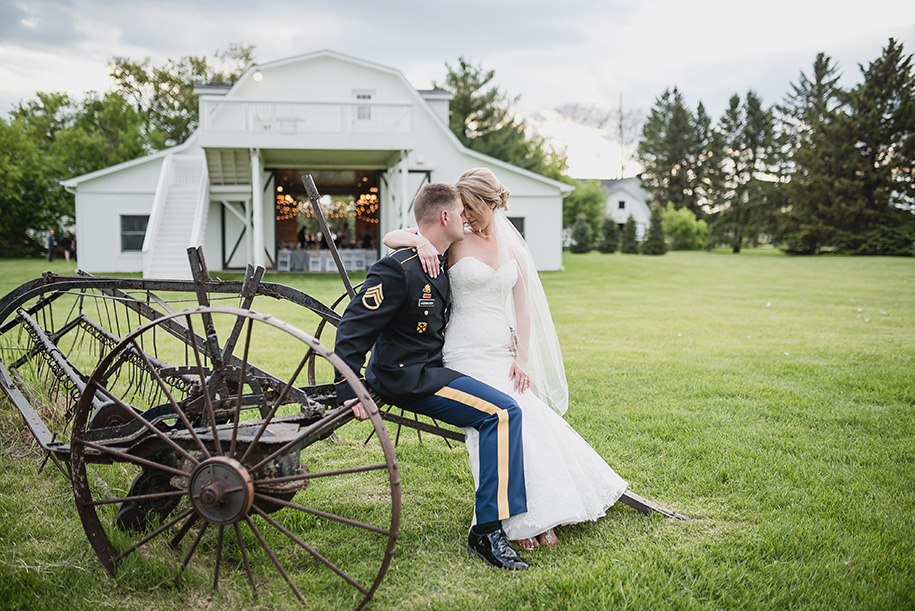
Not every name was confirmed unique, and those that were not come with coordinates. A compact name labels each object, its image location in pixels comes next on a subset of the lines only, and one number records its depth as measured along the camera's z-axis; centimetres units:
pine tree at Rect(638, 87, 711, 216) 5988
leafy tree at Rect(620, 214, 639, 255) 4509
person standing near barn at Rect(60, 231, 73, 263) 2879
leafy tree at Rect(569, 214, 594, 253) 4412
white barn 1859
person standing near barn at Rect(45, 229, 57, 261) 2900
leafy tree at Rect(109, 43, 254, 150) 4188
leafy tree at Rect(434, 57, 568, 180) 3556
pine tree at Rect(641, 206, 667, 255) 4203
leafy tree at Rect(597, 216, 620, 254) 4566
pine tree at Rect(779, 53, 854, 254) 4000
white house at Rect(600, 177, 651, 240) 6334
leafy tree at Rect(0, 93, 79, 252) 3256
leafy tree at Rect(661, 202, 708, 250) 5031
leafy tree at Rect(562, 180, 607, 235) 4991
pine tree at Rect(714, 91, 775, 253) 5172
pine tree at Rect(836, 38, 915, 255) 3800
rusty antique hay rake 265
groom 303
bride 323
